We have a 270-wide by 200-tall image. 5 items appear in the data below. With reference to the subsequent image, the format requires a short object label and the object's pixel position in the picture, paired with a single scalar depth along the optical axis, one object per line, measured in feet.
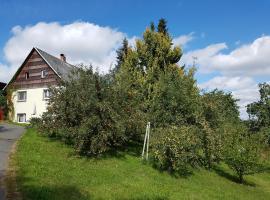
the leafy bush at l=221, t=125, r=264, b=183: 36.14
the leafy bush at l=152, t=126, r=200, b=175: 31.37
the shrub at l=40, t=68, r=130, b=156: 31.10
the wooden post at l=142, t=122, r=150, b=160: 34.43
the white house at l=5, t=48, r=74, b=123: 68.06
